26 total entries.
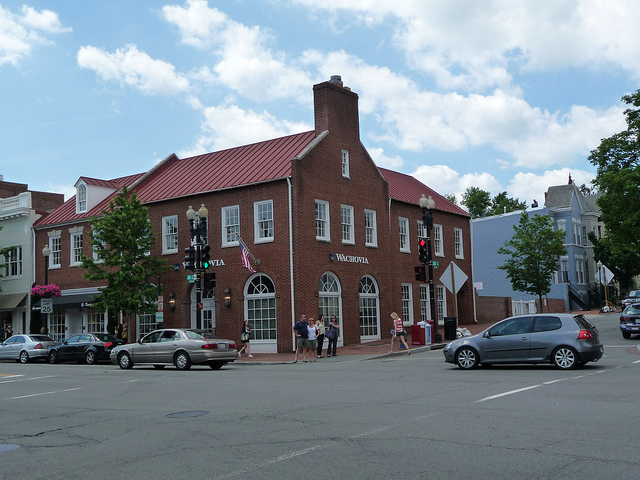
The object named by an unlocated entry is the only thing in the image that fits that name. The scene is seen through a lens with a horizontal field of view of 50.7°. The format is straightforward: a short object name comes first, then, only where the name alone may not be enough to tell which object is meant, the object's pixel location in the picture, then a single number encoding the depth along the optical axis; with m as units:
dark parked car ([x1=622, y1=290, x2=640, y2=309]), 39.71
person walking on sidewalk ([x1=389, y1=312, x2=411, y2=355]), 26.03
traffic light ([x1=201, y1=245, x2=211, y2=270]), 26.08
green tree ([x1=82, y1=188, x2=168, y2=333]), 31.66
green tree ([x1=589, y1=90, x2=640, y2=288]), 31.67
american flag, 29.09
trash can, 29.94
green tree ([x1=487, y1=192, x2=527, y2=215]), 80.50
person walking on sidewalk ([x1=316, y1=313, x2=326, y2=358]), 26.73
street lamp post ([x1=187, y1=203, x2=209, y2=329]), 26.00
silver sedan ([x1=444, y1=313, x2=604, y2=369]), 16.61
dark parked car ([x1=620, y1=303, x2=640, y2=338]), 26.59
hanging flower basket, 36.81
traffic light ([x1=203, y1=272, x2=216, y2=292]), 25.91
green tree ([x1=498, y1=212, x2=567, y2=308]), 44.22
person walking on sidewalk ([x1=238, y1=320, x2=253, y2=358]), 28.31
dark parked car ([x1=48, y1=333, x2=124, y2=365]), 28.52
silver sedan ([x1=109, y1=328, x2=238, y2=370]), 22.22
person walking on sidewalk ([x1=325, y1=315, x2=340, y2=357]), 26.84
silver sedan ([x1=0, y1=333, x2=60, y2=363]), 30.77
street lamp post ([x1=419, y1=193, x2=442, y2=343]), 28.50
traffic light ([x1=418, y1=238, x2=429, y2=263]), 28.53
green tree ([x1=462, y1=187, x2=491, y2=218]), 83.06
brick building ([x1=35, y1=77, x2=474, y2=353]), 30.31
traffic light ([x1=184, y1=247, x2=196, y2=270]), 25.95
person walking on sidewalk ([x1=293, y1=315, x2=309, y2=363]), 25.39
